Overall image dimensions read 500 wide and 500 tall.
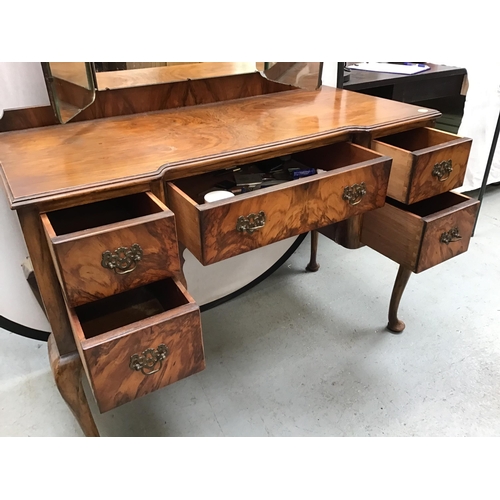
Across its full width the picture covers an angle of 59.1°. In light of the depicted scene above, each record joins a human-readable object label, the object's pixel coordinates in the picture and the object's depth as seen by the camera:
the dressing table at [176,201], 0.71
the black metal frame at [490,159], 1.72
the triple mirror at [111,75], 0.97
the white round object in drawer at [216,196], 0.87
